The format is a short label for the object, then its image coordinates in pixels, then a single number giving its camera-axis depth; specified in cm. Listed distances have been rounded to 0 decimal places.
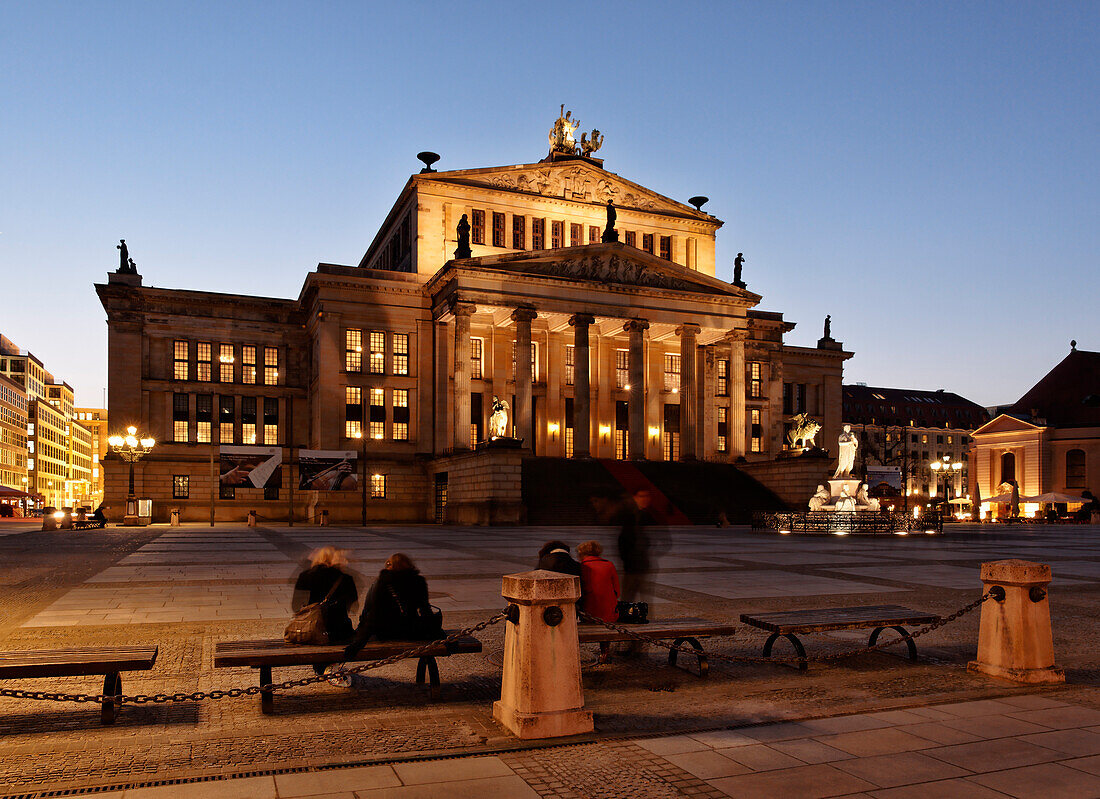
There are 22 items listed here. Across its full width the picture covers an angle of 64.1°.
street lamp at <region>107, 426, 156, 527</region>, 4600
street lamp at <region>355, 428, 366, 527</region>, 5906
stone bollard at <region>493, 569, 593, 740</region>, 752
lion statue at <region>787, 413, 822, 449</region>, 5472
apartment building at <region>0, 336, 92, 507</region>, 15900
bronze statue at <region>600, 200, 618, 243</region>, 5778
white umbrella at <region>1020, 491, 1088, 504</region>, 6873
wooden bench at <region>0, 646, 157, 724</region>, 761
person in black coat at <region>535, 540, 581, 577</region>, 980
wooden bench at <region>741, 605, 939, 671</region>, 1016
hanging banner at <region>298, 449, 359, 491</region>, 5178
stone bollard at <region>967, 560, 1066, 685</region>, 964
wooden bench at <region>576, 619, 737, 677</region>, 927
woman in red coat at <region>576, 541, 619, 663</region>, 995
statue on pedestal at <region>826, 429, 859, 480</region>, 4069
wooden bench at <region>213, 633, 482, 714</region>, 812
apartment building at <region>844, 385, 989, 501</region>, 13938
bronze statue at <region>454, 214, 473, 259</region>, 5534
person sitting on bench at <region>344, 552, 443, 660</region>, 899
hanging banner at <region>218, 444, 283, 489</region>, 5034
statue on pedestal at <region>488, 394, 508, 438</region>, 4984
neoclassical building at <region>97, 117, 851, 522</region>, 5784
